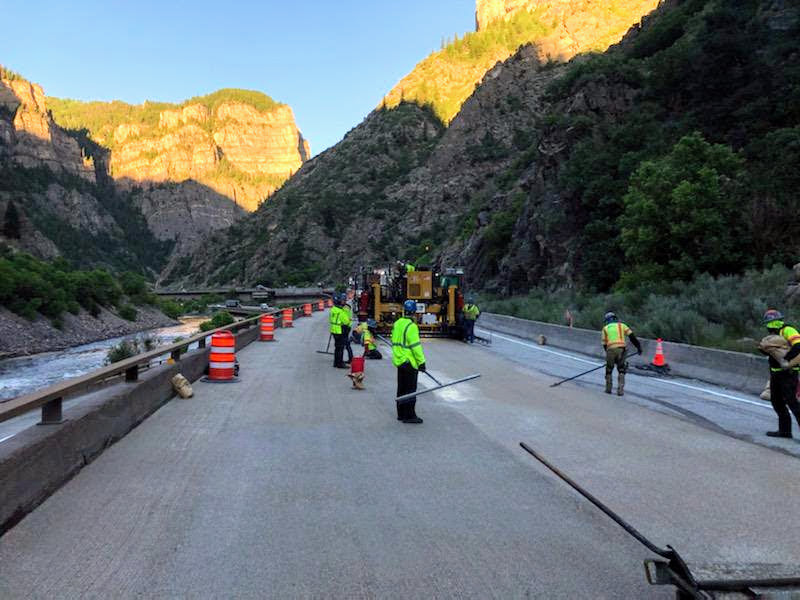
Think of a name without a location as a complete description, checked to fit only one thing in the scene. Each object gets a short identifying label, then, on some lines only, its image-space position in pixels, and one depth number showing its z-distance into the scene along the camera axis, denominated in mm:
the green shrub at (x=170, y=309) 74688
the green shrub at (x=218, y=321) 48062
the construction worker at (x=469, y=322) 24344
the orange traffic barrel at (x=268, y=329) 24922
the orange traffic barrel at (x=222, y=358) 13124
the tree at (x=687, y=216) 25250
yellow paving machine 24828
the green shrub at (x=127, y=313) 59875
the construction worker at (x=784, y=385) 7750
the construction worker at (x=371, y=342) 12900
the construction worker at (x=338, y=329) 14703
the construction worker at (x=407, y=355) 8875
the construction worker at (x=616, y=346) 11714
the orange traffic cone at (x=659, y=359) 14859
